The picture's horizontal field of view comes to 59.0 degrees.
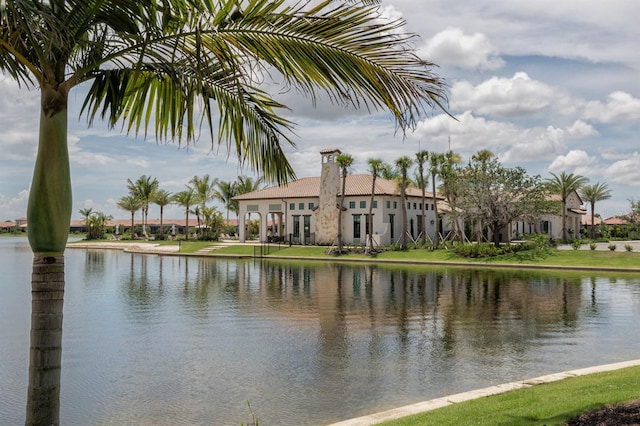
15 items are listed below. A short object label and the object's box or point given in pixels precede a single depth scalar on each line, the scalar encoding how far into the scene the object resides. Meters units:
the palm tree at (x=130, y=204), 83.50
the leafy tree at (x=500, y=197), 43.53
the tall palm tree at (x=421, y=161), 46.31
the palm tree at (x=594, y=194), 67.88
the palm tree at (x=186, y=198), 78.81
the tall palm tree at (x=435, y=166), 46.16
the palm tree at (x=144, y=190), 84.12
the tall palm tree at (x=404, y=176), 46.66
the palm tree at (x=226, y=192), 82.00
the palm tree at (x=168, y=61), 3.99
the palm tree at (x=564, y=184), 57.97
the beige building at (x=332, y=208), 53.62
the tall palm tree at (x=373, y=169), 46.31
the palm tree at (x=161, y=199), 82.06
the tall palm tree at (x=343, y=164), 46.47
